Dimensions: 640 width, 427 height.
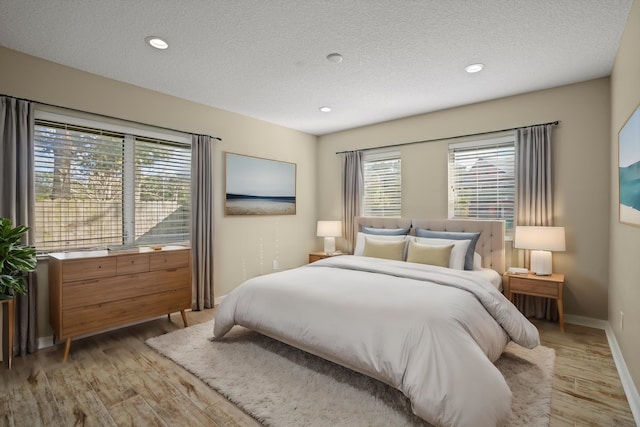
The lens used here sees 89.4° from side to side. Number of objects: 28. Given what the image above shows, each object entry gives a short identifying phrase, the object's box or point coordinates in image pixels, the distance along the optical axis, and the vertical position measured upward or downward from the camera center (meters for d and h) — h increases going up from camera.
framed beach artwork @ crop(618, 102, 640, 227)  1.98 +0.29
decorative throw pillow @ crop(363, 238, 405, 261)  3.88 -0.45
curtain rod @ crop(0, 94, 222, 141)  2.89 +1.00
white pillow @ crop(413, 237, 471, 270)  3.53 -0.43
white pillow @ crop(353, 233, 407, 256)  4.12 -0.33
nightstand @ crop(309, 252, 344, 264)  5.13 -0.69
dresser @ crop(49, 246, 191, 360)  2.75 -0.71
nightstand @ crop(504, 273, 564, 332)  3.28 -0.76
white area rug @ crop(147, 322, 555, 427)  1.95 -1.22
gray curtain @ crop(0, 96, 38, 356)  2.77 +0.26
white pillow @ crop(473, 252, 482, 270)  3.74 -0.56
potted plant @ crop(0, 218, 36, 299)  2.43 -0.36
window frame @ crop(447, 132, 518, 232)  3.91 +0.71
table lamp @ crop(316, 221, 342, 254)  5.23 -0.31
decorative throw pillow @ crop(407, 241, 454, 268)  3.51 -0.46
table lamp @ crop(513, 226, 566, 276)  3.30 -0.31
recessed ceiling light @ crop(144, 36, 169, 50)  2.61 +1.40
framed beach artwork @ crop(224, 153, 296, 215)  4.54 +0.40
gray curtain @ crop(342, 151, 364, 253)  5.25 +0.35
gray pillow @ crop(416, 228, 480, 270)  3.62 -0.28
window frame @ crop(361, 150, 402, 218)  4.91 +0.58
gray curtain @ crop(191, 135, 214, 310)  4.05 -0.12
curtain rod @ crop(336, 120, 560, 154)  3.61 +1.02
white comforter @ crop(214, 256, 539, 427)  1.73 -0.79
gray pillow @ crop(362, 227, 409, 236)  4.33 -0.25
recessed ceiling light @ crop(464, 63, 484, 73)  3.08 +1.41
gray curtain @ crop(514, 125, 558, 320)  3.61 +0.30
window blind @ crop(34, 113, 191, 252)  3.08 +0.28
